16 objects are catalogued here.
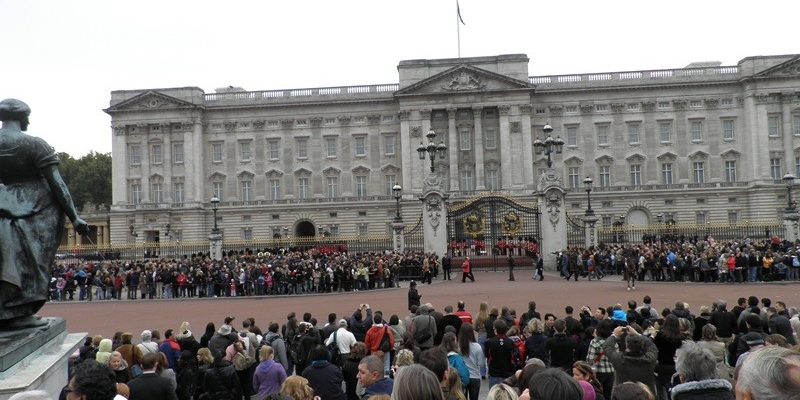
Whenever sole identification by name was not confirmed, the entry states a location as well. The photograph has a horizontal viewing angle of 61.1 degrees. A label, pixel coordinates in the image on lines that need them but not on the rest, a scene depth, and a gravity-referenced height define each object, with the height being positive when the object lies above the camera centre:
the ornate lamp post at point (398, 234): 38.81 -0.02
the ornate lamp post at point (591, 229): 39.94 -0.06
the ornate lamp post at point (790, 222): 40.44 +0.02
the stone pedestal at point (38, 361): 6.22 -1.23
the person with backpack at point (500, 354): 10.34 -1.88
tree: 93.44 +8.92
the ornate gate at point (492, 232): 39.62 -0.06
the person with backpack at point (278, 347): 11.47 -1.86
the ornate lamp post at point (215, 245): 43.31 -0.39
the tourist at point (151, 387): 7.66 -1.66
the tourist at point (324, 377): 8.66 -1.82
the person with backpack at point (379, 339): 11.55 -1.80
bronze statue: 7.07 +0.32
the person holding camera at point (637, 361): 8.66 -1.73
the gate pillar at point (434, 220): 37.94 +0.69
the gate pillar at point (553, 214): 37.34 +0.82
